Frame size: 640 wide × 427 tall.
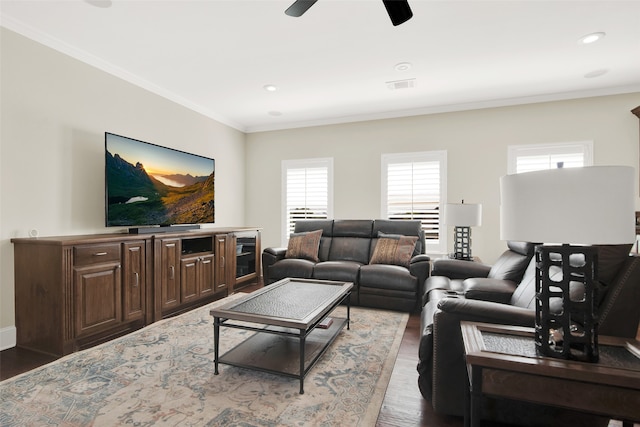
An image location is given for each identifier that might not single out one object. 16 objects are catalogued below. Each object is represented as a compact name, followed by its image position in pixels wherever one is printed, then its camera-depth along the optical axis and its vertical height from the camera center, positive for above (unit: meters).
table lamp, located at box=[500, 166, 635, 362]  1.10 -0.05
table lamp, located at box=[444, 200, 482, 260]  3.88 -0.07
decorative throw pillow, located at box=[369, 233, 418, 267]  4.03 -0.50
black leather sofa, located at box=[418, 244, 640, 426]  1.44 -0.60
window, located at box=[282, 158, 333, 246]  5.46 +0.37
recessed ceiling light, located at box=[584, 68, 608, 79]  3.56 +1.56
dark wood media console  2.54 -0.67
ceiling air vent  3.86 +1.57
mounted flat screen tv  3.24 +0.32
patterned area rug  1.74 -1.12
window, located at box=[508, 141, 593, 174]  4.17 +0.75
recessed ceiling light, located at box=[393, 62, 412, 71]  3.42 +1.59
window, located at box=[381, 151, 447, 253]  4.79 +0.34
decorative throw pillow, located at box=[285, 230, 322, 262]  4.42 -0.48
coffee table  2.07 -0.76
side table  1.10 -0.61
